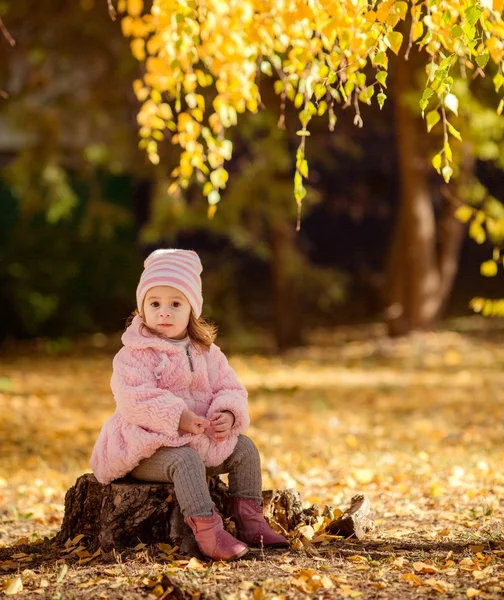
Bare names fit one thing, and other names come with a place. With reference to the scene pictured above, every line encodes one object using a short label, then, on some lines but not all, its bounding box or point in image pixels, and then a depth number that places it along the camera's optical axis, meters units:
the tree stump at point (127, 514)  7.75
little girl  7.47
